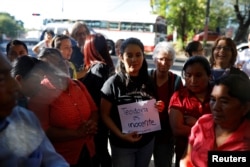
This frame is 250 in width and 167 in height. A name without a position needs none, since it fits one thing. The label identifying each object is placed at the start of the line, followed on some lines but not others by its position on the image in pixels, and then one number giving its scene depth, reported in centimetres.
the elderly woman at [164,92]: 333
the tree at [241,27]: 2648
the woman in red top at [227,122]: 216
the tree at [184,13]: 2891
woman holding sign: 308
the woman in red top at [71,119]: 266
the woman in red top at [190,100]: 287
